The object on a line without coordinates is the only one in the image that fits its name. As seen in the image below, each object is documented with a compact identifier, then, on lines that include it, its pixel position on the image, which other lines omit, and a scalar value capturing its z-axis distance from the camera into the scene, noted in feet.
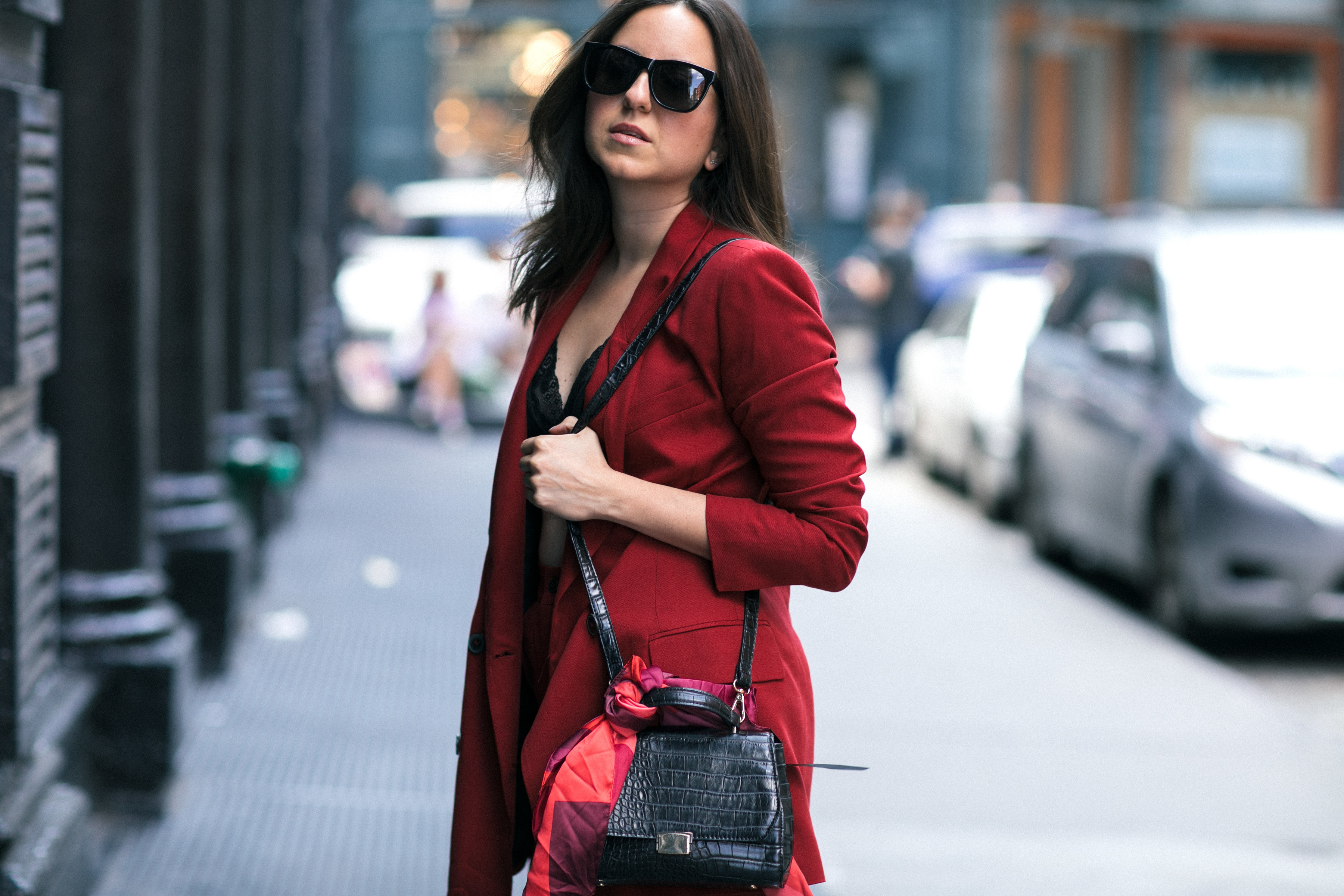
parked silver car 48.98
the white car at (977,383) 74.23
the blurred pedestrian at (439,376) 95.71
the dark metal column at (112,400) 32.32
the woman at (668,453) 15.43
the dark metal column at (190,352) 41.81
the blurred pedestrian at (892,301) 93.15
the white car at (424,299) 100.99
